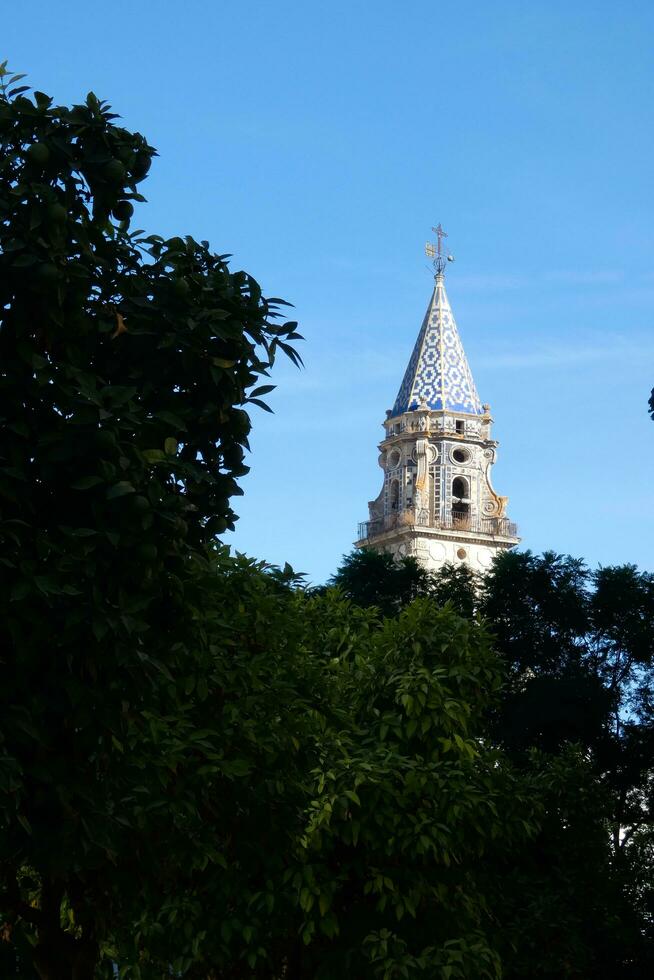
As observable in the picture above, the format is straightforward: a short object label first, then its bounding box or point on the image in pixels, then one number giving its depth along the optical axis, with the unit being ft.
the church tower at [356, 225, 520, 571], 273.54
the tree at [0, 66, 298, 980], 35.32
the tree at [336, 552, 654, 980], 93.76
